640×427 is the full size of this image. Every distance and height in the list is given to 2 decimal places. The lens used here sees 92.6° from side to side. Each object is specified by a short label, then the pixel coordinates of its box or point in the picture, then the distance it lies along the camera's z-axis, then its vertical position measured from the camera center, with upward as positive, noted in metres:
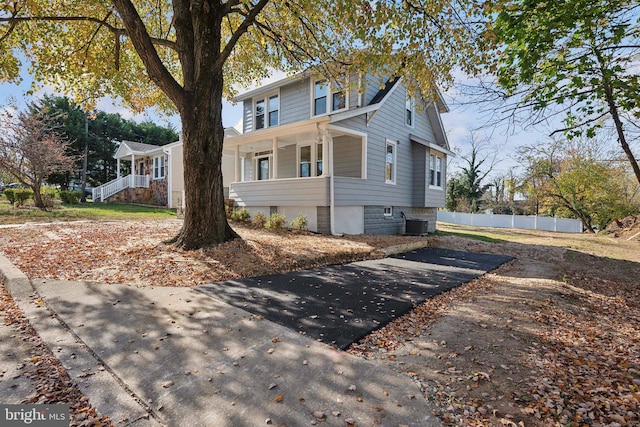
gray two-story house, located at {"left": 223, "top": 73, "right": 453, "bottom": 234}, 11.23 +2.12
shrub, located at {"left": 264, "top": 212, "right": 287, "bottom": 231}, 10.89 -0.77
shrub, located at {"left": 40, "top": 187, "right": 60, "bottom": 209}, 15.45 -0.04
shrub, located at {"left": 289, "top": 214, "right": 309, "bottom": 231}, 11.20 -0.80
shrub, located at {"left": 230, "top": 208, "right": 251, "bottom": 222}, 12.95 -0.60
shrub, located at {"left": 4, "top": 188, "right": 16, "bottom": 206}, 15.05 +0.20
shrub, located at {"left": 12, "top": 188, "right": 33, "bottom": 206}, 15.05 +0.25
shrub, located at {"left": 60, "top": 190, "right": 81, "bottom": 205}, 19.50 +0.21
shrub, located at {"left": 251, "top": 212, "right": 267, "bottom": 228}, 11.87 -0.74
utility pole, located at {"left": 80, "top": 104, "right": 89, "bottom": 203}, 22.94 +3.89
